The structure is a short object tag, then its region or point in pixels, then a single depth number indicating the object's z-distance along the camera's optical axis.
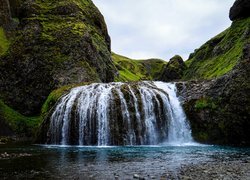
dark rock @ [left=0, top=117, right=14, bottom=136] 29.10
